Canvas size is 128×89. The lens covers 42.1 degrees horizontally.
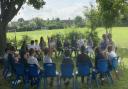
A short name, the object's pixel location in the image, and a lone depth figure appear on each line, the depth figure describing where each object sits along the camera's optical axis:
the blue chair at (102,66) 6.02
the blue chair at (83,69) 5.81
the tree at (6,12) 9.61
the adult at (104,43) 8.38
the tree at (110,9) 12.91
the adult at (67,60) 5.71
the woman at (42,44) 10.24
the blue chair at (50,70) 5.73
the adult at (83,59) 5.95
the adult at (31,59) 6.01
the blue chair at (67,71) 5.68
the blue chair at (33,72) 5.82
